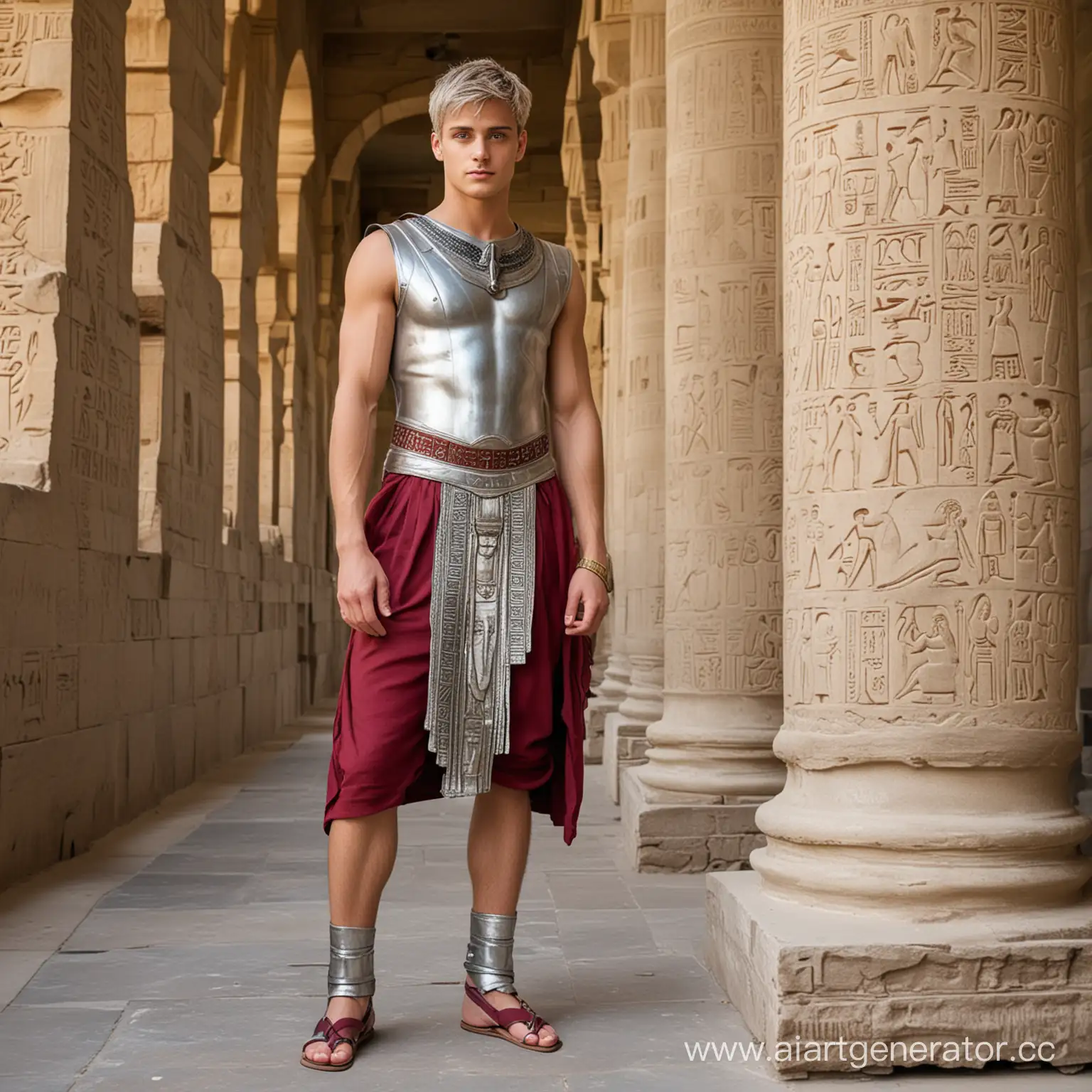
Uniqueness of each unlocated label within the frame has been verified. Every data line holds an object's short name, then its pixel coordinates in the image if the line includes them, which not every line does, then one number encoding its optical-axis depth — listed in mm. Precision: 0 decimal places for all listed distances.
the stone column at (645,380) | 9008
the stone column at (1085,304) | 6102
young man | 3561
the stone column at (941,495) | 3582
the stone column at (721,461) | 6254
